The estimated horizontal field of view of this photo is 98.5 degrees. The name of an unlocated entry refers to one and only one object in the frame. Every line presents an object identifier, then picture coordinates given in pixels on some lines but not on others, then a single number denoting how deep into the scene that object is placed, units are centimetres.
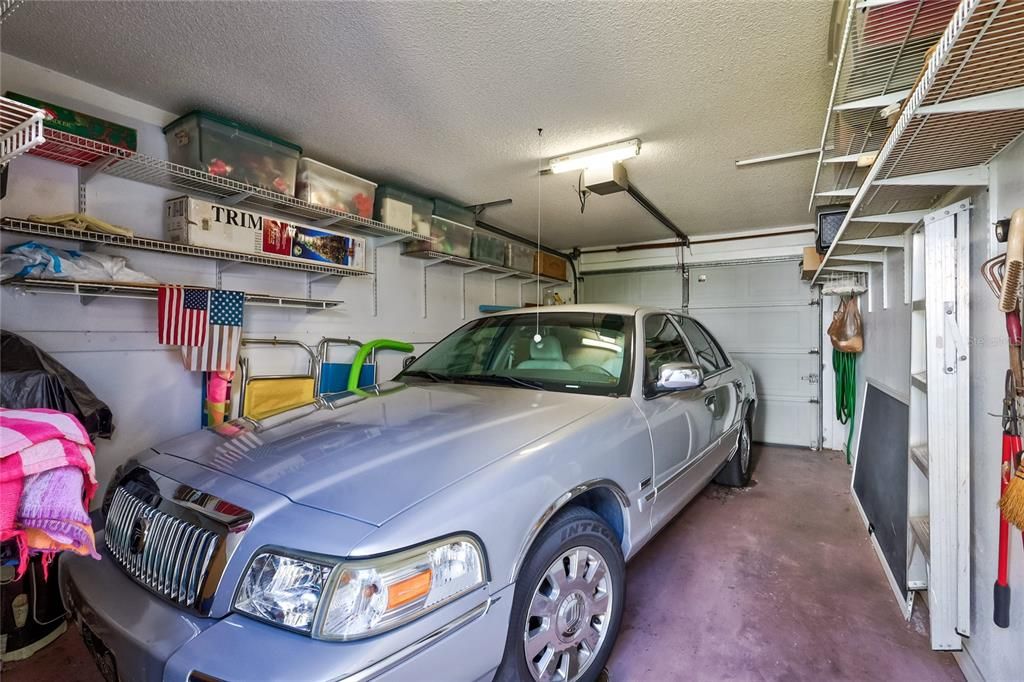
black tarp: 184
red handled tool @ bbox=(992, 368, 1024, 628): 137
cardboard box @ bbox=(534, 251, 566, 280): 579
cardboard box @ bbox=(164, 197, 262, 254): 252
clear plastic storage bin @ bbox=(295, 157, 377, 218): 304
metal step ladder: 173
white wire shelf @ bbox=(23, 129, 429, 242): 211
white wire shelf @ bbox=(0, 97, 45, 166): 95
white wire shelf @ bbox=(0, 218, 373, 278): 199
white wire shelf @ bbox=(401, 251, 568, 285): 430
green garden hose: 477
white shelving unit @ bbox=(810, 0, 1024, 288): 101
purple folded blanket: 99
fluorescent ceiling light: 303
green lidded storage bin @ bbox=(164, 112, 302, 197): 250
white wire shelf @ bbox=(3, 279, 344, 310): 204
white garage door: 549
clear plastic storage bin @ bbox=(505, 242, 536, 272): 538
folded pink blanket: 96
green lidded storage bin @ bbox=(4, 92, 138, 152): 216
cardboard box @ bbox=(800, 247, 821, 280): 433
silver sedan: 99
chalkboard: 236
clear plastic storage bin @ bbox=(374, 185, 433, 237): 362
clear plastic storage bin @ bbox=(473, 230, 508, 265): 480
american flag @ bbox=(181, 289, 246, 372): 268
